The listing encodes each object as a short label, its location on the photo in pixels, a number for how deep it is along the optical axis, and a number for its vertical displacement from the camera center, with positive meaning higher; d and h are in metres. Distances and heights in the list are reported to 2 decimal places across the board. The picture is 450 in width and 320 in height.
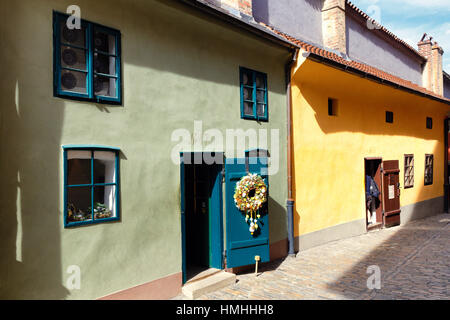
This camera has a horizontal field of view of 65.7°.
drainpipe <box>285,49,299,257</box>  8.38 +0.05
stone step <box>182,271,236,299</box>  5.98 -2.13
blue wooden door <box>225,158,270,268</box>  6.90 -1.35
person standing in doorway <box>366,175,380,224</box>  11.59 -1.20
